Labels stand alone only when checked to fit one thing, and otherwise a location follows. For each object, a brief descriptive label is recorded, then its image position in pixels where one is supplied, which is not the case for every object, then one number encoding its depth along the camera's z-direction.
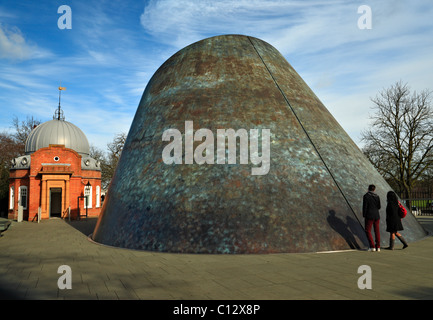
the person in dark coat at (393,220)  7.88
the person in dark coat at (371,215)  7.60
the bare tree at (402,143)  24.30
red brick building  27.42
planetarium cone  7.61
